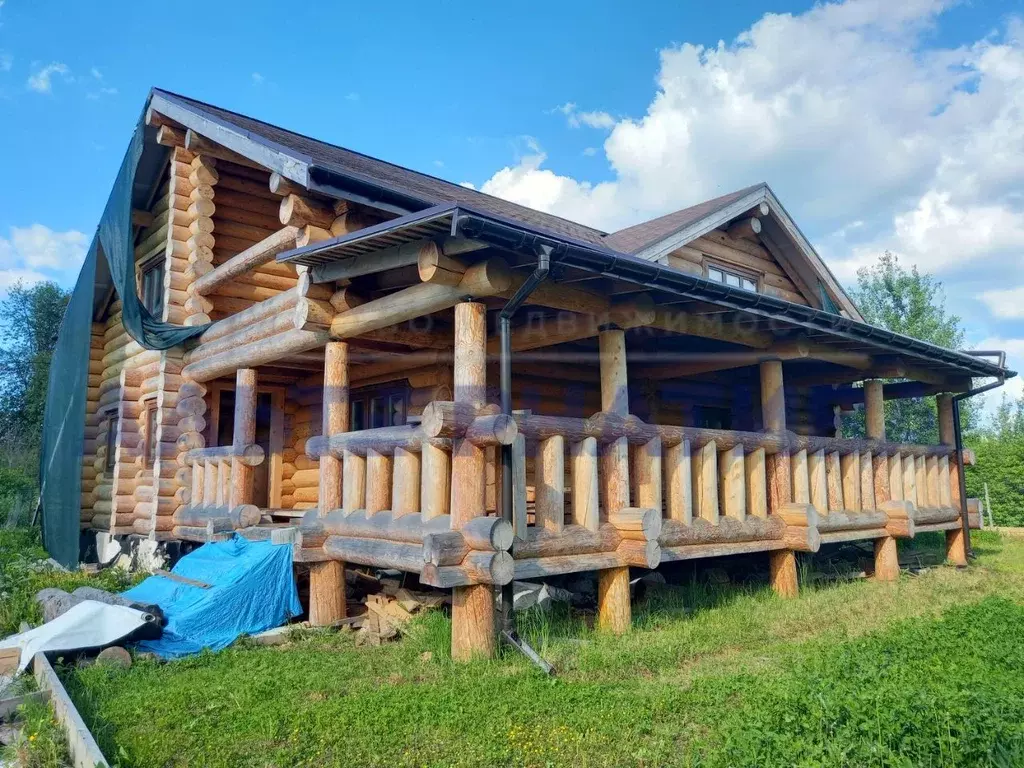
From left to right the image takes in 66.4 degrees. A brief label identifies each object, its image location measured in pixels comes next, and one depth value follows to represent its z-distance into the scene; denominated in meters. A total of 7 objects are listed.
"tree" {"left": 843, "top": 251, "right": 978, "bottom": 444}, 34.50
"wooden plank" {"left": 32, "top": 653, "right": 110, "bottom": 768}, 4.08
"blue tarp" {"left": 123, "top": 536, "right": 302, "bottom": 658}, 6.99
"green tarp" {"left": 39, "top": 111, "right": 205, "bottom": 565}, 11.15
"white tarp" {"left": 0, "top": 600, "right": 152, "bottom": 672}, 6.18
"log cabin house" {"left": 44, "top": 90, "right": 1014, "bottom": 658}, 6.49
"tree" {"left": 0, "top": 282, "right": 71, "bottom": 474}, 29.00
